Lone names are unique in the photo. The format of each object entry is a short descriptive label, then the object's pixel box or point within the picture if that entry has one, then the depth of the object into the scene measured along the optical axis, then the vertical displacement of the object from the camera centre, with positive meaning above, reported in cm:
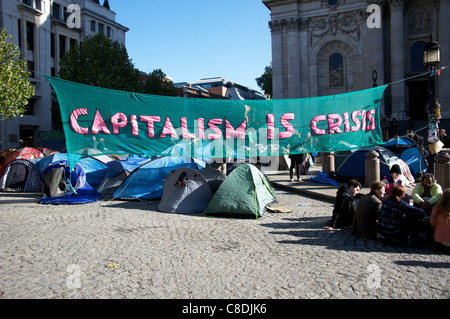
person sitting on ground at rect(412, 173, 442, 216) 705 -85
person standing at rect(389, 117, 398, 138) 2517 +181
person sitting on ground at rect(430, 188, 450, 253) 583 -119
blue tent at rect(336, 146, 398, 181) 1409 -40
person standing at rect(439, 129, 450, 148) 1615 +48
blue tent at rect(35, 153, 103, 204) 1142 -92
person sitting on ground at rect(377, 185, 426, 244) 619 -119
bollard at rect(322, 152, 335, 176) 1688 -44
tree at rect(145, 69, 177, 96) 4303 +887
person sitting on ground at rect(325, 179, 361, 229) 753 -122
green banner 834 +77
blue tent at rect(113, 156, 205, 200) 1177 -80
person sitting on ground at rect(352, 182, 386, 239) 670 -110
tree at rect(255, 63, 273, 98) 5956 +1272
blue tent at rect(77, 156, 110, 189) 1431 -47
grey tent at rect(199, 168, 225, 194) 1068 -66
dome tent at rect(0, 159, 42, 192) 1447 -75
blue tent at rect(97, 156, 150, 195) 1316 -66
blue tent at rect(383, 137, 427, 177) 1530 +5
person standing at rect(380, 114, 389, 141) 2324 +172
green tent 884 -104
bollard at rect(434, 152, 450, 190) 916 -47
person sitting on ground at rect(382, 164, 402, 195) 878 -56
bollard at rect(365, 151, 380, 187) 1255 -50
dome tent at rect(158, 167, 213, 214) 980 -102
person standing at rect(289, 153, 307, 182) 1527 -29
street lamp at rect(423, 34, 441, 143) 991 +206
